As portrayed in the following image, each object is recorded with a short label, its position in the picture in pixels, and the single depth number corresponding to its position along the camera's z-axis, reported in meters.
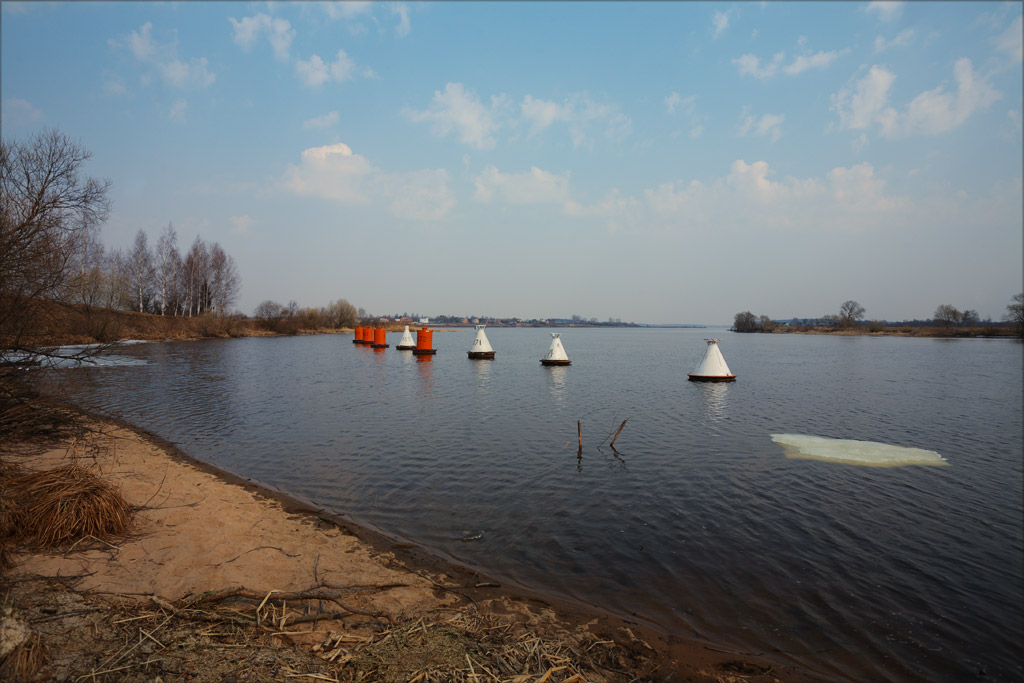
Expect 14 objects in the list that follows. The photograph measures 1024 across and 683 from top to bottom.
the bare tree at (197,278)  75.62
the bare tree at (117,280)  52.62
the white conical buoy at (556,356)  36.34
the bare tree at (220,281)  81.88
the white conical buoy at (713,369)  27.52
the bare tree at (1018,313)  92.87
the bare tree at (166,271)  69.31
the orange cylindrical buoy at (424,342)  42.88
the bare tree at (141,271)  71.56
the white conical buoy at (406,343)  49.75
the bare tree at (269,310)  102.58
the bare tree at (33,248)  8.62
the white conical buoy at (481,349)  41.00
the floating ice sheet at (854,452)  12.17
